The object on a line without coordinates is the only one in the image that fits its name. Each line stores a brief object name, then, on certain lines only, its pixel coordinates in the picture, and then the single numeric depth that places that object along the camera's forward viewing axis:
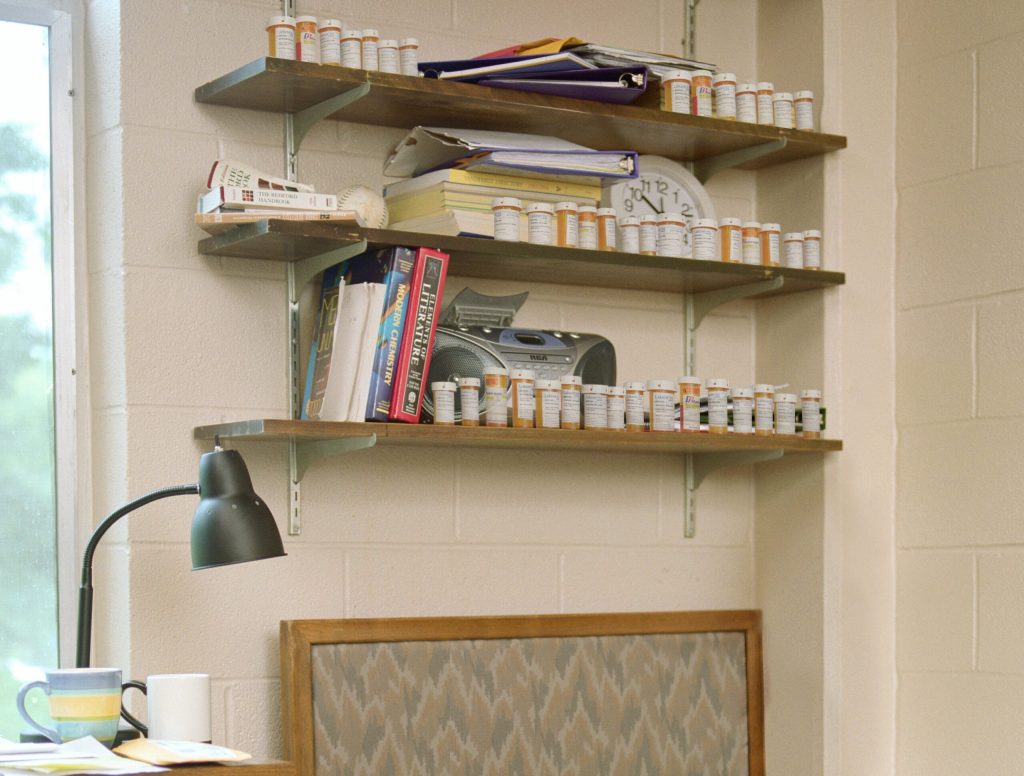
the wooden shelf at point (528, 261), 3.92
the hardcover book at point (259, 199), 3.87
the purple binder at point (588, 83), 4.26
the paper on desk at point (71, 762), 2.81
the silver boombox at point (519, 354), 4.26
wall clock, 4.80
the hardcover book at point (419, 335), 4.02
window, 4.04
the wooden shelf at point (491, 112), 4.00
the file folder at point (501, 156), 4.23
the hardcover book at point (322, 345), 4.10
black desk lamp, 3.40
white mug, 3.36
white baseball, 4.13
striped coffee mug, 3.24
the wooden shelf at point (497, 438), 3.85
